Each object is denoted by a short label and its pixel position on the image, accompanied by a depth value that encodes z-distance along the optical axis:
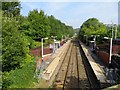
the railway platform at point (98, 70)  6.23
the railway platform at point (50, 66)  7.32
